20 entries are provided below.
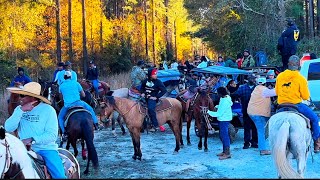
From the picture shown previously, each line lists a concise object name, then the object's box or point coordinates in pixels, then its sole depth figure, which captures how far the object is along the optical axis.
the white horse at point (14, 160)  5.24
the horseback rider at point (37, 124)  5.89
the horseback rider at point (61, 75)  12.22
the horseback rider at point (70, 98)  11.27
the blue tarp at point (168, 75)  20.04
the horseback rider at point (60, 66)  16.71
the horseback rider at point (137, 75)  17.44
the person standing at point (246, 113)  12.59
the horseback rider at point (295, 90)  8.12
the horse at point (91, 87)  18.19
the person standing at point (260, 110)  11.67
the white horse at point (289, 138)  7.28
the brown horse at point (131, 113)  11.70
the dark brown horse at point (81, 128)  10.20
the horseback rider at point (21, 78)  16.74
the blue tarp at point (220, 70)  14.98
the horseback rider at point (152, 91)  12.38
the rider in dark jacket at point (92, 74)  21.45
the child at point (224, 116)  11.70
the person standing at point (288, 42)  16.47
